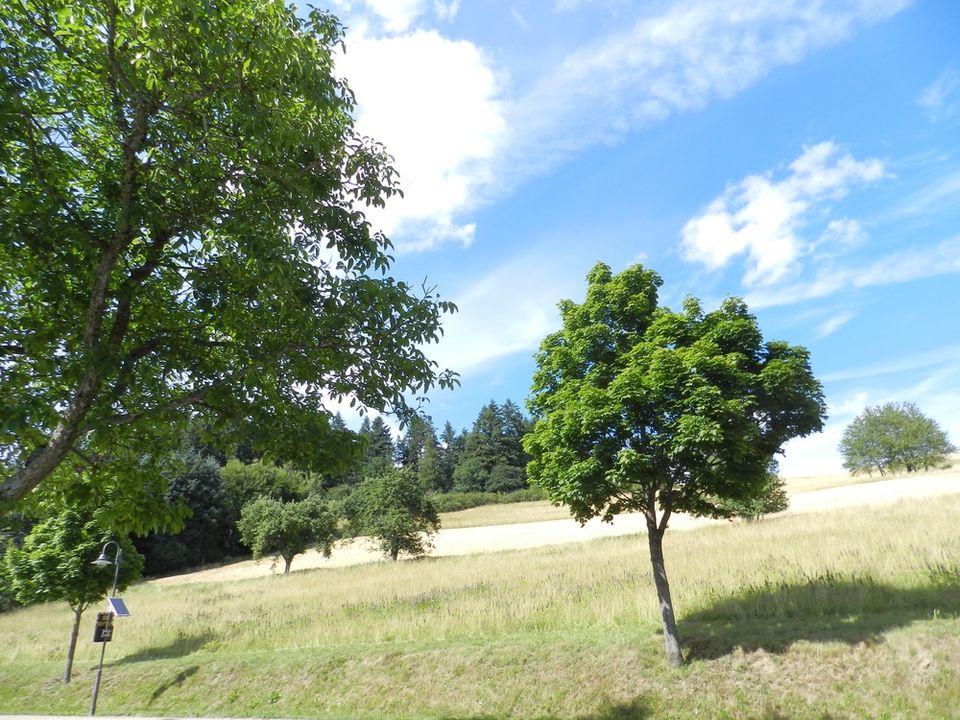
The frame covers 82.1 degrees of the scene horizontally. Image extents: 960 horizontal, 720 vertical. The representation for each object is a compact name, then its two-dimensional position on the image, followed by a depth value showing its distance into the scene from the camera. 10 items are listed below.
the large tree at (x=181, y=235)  4.76
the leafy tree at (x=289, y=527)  44.53
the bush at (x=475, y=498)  80.12
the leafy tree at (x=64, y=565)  18.86
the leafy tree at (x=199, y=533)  56.00
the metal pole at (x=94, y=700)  13.42
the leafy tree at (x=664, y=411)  10.42
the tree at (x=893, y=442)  74.44
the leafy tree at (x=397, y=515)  41.28
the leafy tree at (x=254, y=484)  69.56
